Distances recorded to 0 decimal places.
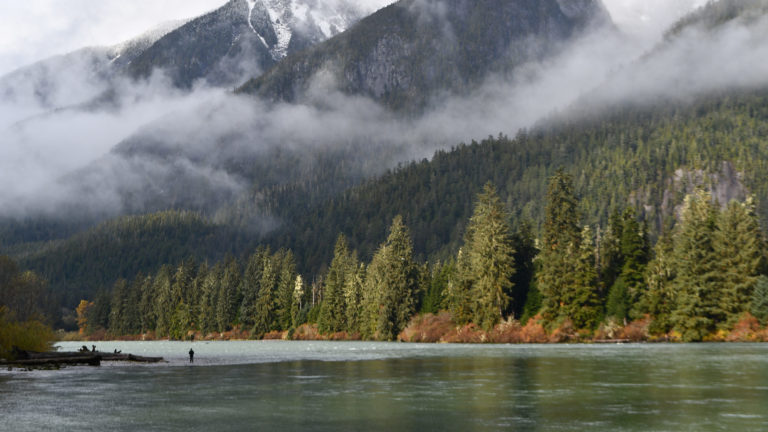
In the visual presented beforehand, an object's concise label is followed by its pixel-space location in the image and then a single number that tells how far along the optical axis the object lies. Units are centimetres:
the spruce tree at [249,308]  19675
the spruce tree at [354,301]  16025
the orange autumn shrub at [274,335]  18888
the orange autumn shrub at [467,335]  12303
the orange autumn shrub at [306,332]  17475
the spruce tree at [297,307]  18462
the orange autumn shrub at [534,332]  11576
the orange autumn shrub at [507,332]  12056
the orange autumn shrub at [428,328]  13450
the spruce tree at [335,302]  16650
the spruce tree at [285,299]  18975
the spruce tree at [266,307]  19100
